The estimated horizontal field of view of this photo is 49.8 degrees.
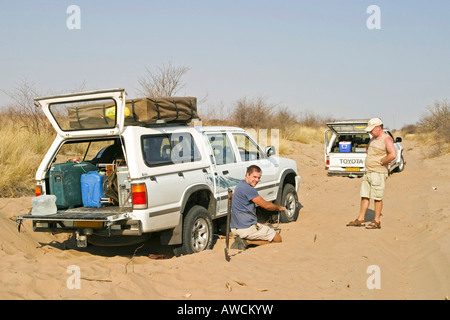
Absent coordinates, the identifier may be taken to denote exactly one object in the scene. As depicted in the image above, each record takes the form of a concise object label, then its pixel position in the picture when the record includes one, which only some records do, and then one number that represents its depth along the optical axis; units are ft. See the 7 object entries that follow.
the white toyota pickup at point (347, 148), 52.60
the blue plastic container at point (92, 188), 23.18
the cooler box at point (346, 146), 53.78
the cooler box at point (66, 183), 22.74
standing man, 27.91
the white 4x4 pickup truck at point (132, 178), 20.72
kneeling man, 23.73
